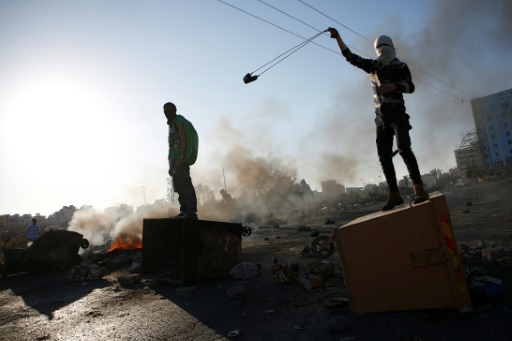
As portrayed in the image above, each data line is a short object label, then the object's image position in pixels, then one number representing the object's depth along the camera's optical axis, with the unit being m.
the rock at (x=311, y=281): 3.21
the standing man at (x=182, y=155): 4.89
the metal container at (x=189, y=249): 3.91
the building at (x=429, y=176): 83.97
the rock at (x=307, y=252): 4.96
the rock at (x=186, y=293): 3.48
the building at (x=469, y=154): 72.25
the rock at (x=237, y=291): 3.30
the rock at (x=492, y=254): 3.10
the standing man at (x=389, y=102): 2.86
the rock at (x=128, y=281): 4.45
